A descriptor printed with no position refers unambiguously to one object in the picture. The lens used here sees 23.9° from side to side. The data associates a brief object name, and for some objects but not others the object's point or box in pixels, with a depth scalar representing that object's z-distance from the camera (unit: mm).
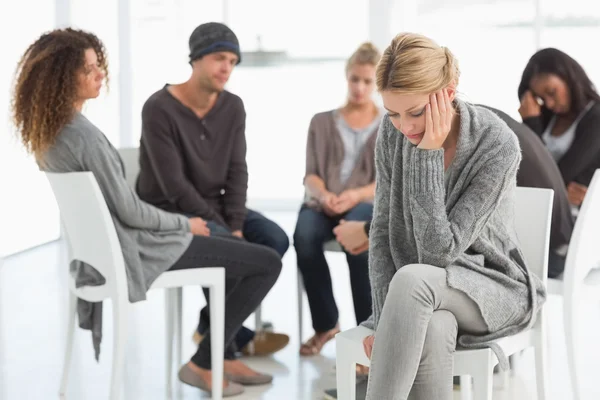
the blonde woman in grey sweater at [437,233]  2911
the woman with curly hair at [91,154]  4107
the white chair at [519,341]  3077
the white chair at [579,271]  4045
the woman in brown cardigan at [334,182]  5184
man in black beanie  4825
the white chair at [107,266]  3963
